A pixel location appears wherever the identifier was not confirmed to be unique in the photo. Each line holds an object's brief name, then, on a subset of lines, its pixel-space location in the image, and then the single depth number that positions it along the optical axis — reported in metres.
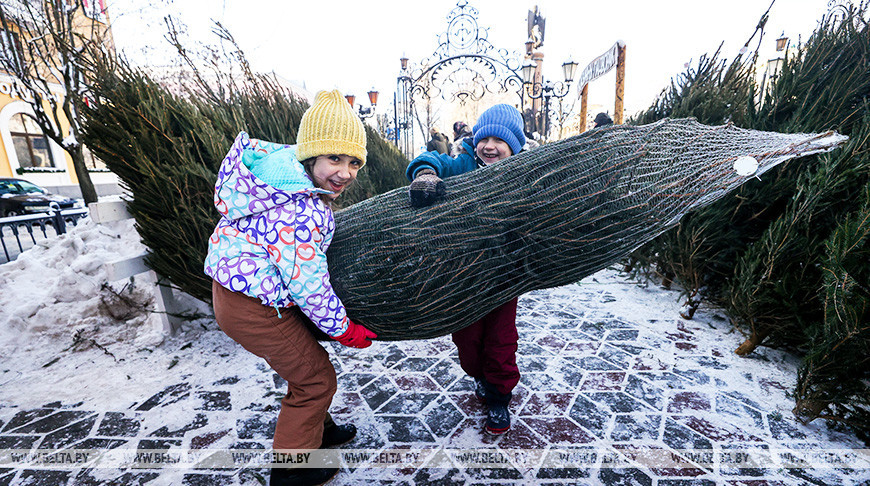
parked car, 11.84
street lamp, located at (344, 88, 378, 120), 15.55
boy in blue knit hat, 2.06
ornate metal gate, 12.92
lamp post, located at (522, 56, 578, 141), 12.74
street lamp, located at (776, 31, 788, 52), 11.84
